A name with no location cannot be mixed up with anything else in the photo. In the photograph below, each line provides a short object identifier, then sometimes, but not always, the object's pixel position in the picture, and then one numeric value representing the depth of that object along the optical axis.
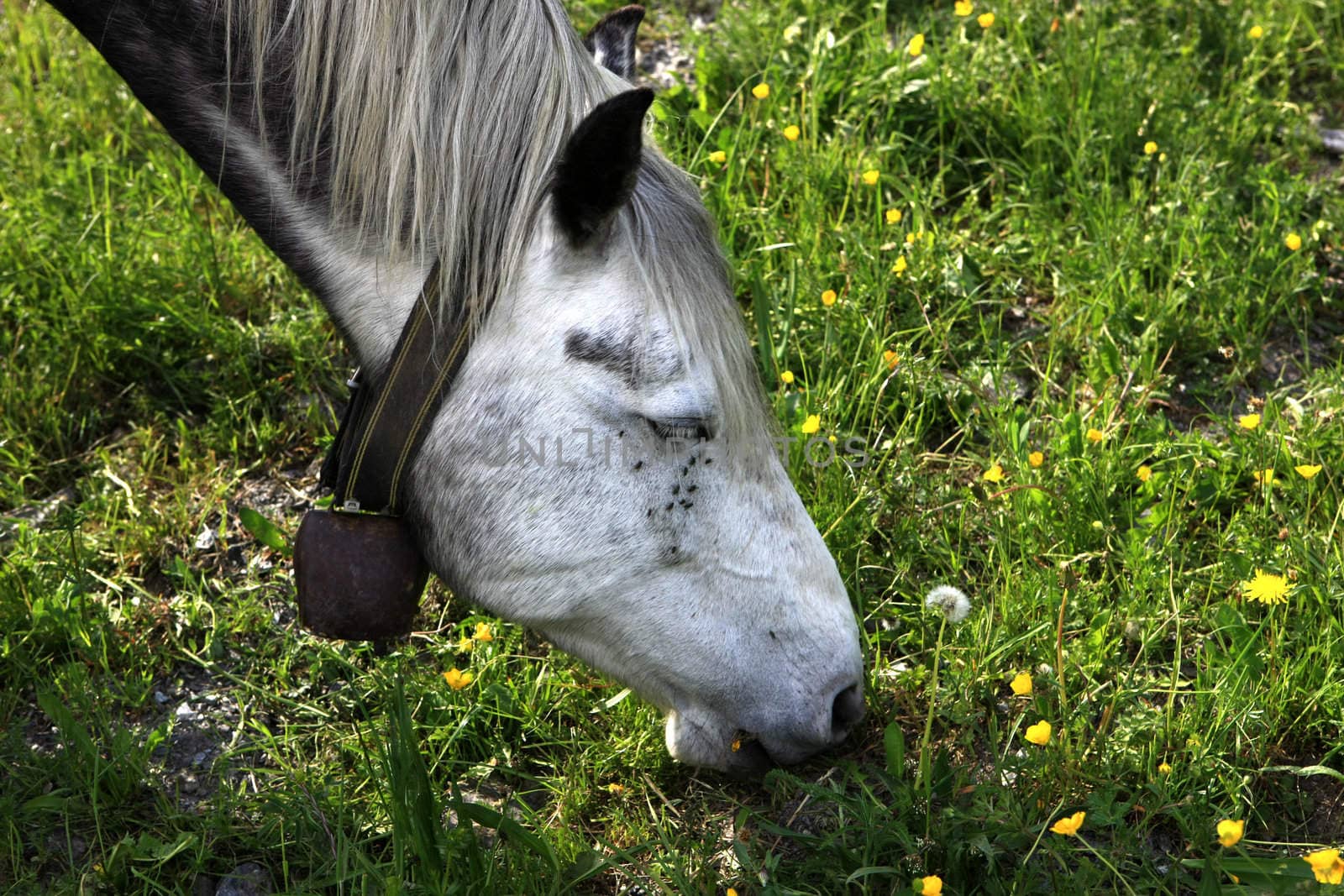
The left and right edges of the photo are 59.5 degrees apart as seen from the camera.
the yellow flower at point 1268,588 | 2.43
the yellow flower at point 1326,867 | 1.80
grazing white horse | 1.94
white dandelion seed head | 2.44
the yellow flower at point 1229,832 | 1.85
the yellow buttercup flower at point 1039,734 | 2.10
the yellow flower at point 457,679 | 2.44
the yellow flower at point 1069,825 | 1.93
